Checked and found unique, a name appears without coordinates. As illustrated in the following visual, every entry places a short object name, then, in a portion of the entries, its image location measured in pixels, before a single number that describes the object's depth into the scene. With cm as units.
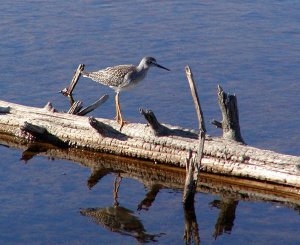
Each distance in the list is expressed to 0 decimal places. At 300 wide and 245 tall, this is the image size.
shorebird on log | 2036
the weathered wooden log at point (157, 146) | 1827
